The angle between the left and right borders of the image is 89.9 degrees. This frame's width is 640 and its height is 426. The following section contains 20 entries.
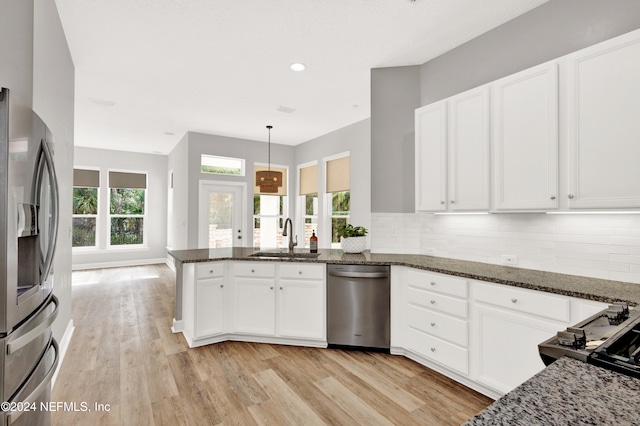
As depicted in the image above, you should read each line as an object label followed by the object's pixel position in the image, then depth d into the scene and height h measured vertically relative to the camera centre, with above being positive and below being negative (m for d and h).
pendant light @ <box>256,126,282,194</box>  5.50 +0.64
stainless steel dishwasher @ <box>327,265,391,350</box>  3.05 -0.86
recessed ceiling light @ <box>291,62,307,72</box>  3.66 +1.74
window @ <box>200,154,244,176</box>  6.67 +1.10
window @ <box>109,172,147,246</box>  8.23 +0.24
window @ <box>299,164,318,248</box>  6.97 +0.40
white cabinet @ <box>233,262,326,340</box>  3.20 -0.85
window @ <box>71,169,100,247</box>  7.84 +0.23
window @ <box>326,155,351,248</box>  6.07 +0.45
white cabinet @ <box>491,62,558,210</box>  2.26 +0.58
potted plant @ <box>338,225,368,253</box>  3.63 -0.27
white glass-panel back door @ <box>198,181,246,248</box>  6.61 +0.03
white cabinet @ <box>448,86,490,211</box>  2.69 +0.58
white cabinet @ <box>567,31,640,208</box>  1.91 +0.58
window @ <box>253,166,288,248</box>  7.31 +0.03
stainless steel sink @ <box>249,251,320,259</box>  3.43 -0.42
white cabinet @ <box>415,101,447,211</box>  3.01 +0.58
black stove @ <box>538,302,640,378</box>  0.85 -0.39
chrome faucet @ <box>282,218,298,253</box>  3.67 -0.33
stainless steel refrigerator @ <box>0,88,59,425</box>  1.22 -0.20
